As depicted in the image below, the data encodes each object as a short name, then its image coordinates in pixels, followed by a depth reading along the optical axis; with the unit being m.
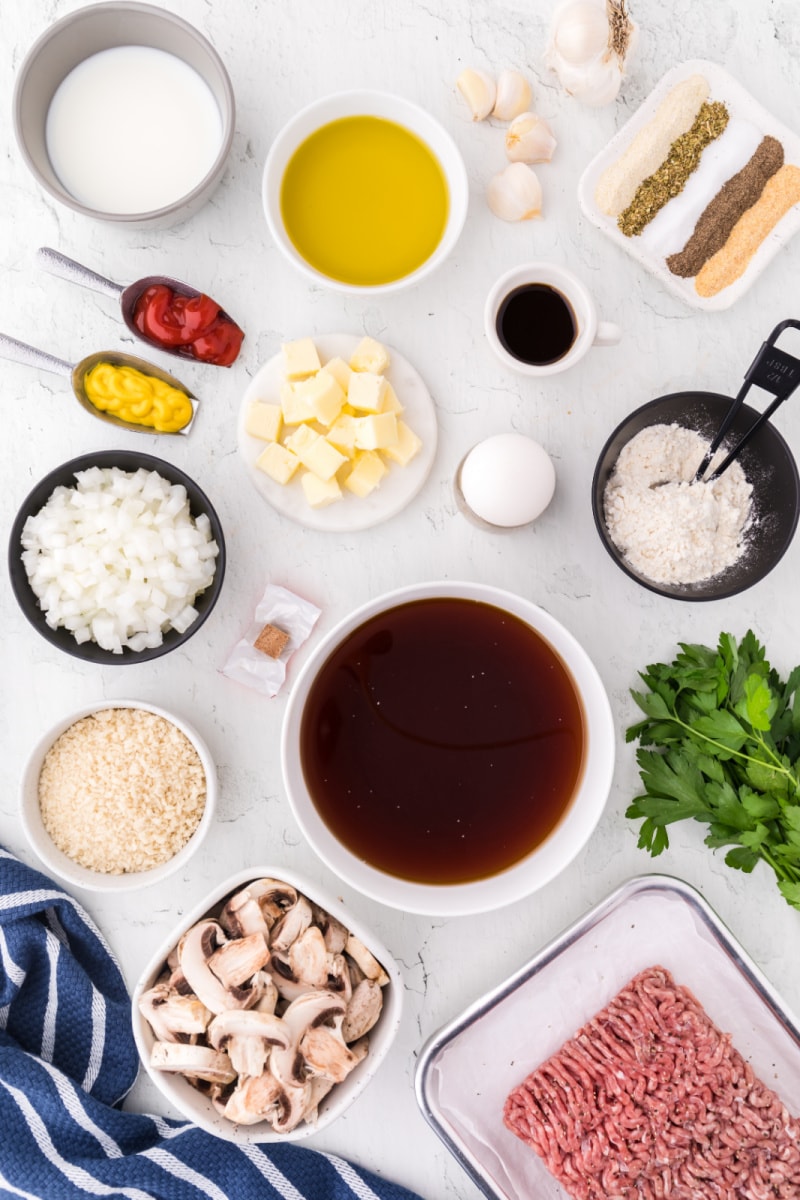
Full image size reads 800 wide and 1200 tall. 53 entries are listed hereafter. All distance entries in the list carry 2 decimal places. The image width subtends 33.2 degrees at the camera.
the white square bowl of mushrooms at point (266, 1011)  0.61
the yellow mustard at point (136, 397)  0.66
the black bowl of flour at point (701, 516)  0.65
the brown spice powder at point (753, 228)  0.68
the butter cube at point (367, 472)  0.67
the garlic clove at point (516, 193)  0.68
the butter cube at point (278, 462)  0.67
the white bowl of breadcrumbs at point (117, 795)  0.66
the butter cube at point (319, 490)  0.67
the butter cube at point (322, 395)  0.66
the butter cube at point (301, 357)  0.67
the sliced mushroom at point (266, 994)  0.61
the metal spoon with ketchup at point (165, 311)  0.67
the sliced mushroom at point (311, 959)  0.62
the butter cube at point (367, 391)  0.66
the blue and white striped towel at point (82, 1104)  0.66
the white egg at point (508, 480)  0.64
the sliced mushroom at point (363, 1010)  0.63
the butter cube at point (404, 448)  0.67
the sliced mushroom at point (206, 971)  0.61
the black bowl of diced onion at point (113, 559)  0.64
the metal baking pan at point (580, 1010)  0.66
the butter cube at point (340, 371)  0.67
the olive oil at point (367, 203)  0.67
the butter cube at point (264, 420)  0.67
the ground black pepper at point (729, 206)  0.68
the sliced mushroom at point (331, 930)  0.64
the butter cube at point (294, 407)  0.67
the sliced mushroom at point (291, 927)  0.63
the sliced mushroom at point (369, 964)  0.63
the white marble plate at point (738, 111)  0.68
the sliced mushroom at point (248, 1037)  0.61
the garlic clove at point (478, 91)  0.68
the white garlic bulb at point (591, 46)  0.66
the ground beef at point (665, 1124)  0.63
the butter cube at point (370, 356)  0.67
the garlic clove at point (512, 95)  0.68
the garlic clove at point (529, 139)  0.68
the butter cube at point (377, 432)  0.66
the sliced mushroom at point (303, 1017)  0.61
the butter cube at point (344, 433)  0.67
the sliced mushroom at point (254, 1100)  0.61
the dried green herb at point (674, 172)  0.68
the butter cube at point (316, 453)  0.66
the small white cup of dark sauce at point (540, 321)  0.66
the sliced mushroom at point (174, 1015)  0.61
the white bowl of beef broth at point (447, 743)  0.67
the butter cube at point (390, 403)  0.67
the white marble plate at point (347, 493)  0.68
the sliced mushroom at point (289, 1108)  0.61
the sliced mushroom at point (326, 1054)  0.61
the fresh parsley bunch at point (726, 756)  0.63
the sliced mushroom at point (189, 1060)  0.61
